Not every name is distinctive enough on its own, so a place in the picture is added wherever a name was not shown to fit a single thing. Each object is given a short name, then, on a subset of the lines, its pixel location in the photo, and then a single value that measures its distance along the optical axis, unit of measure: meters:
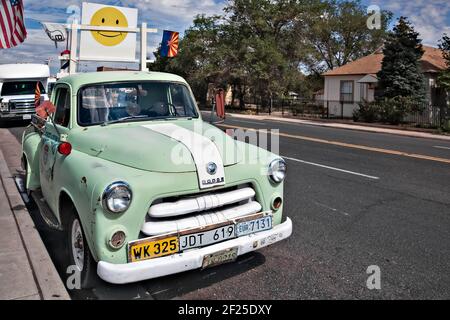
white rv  17.16
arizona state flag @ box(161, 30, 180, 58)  9.85
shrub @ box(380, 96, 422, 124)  23.42
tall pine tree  24.34
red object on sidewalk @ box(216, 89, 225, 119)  4.94
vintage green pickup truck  3.19
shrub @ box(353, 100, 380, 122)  25.06
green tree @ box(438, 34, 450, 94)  21.41
